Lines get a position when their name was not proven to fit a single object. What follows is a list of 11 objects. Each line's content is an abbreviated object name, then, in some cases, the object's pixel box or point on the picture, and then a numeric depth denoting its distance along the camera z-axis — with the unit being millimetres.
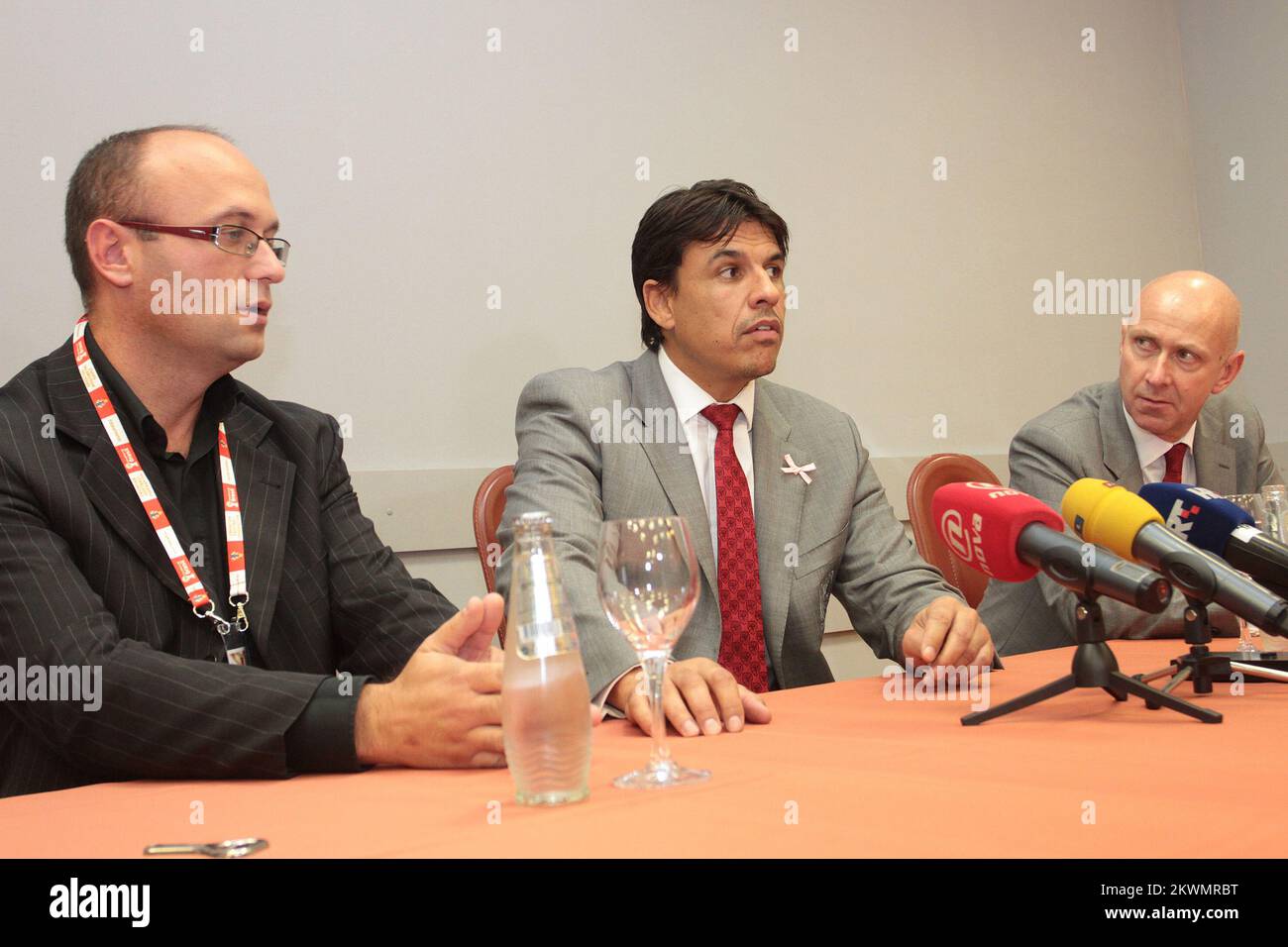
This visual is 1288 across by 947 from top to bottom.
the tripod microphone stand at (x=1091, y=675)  1370
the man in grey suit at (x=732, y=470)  2230
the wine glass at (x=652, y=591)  1117
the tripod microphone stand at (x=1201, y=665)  1521
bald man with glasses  1240
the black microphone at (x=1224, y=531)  1486
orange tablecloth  861
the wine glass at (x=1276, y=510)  1849
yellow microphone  1380
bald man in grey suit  2672
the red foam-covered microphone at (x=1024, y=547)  1251
